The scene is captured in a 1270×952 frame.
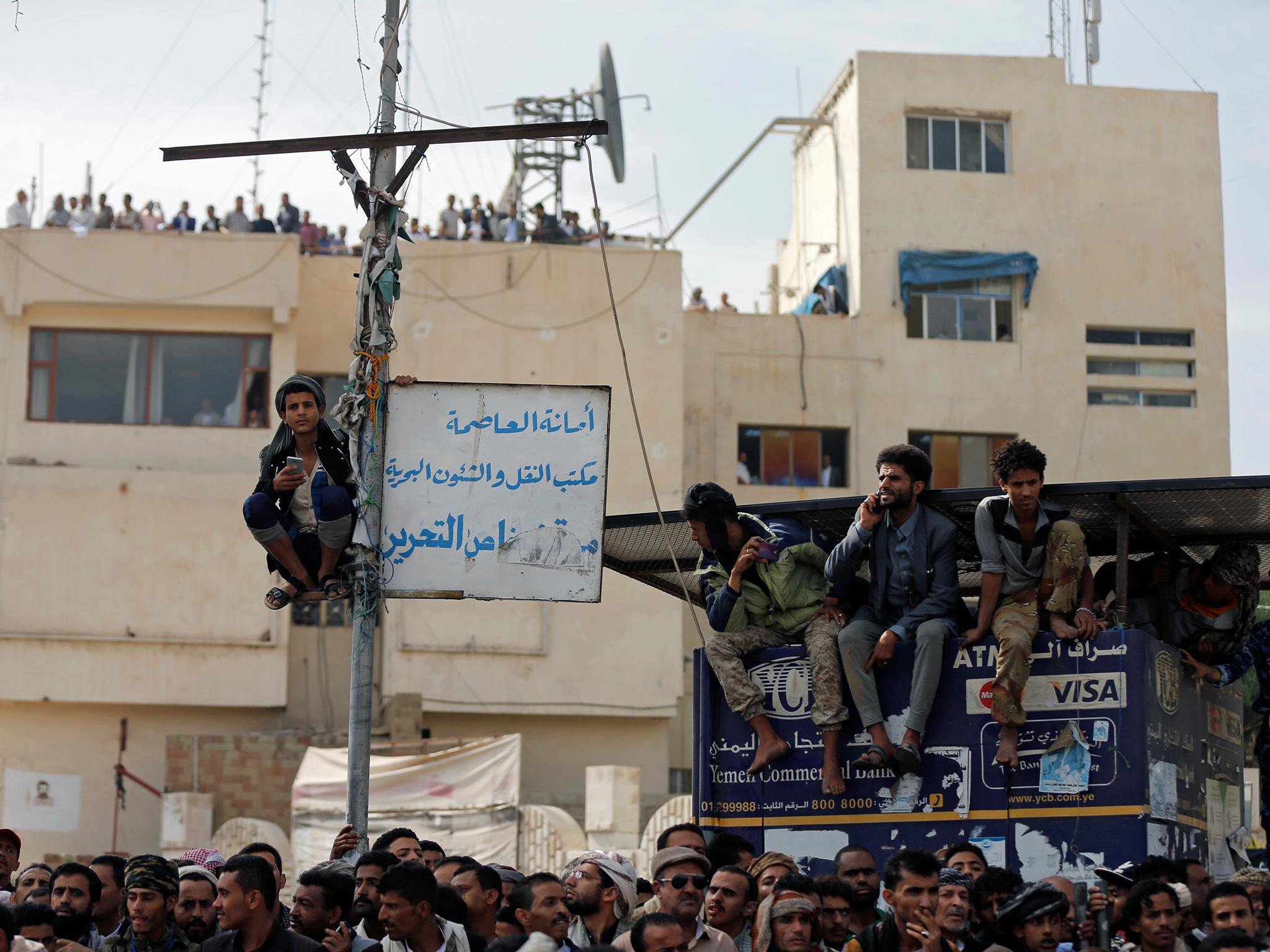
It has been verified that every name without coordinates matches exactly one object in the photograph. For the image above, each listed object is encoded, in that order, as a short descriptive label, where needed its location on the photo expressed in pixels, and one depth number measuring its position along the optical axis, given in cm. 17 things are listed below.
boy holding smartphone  805
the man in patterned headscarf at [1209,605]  916
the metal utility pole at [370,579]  769
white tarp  2392
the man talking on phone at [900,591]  858
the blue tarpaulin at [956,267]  3225
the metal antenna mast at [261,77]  3303
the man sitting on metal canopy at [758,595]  904
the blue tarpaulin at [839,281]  3325
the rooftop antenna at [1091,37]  3391
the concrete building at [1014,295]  3238
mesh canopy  855
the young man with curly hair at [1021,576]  834
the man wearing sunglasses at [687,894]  657
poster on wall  2819
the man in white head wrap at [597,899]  699
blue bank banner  823
